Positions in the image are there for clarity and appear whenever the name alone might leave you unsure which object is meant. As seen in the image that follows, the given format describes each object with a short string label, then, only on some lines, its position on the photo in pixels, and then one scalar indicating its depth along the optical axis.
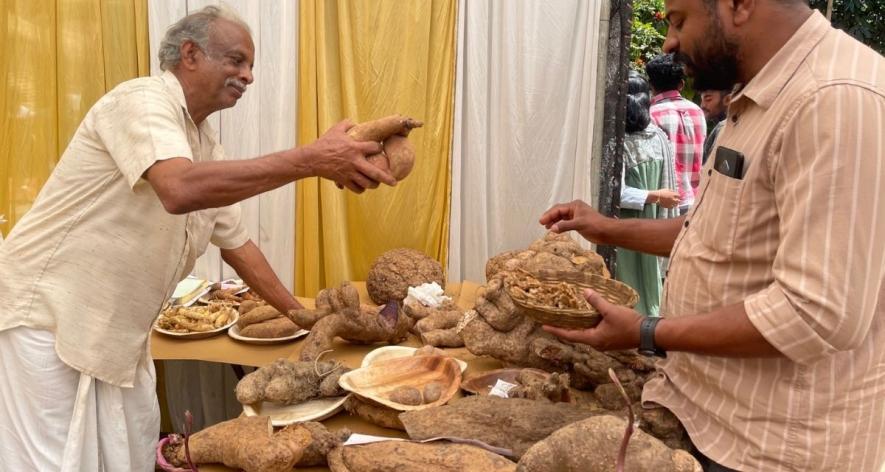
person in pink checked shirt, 5.24
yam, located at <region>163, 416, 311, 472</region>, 1.89
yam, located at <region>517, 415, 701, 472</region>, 1.39
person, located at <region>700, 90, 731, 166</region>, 4.01
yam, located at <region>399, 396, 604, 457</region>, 2.02
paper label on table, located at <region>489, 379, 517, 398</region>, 2.48
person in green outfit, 4.91
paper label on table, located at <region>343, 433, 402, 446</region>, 2.04
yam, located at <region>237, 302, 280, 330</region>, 3.49
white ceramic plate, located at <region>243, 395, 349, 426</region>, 2.31
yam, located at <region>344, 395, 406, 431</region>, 2.29
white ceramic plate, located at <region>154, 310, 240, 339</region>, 3.46
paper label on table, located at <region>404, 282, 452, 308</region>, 3.58
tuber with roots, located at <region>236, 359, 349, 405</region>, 2.33
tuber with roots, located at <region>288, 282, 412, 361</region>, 2.98
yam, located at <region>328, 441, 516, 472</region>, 1.82
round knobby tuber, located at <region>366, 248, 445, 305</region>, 3.88
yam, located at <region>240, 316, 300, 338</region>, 3.35
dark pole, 4.29
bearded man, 1.45
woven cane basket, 2.03
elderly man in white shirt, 2.51
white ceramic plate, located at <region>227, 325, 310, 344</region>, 3.32
